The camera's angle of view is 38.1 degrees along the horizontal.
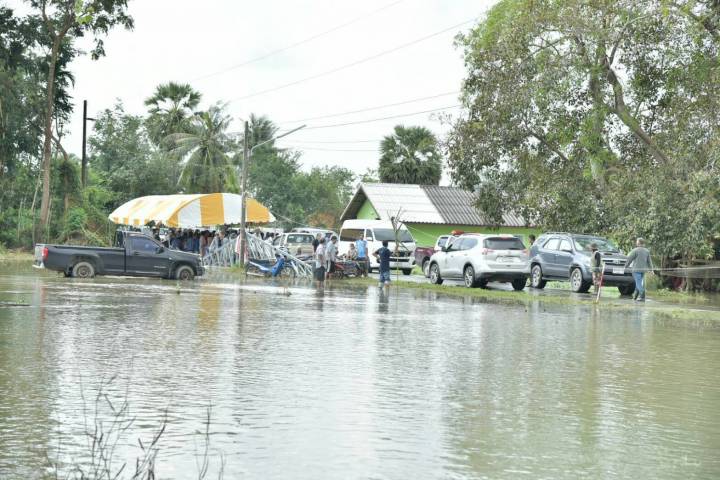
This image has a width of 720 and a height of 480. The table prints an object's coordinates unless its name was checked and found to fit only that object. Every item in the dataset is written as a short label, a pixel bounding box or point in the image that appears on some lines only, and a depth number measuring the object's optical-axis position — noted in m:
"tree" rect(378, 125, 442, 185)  78.38
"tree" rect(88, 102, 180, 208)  70.00
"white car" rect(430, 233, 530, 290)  33.28
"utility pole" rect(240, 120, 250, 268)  43.75
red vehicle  42.42
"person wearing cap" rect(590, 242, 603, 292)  29.94
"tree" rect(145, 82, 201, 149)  81.56
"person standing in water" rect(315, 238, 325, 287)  34.25
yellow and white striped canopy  46.75
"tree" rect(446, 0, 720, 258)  35.72
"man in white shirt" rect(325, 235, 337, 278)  37.00
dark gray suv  33.09
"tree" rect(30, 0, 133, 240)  52.03
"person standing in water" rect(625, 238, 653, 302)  29.12
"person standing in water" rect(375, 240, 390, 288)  33.88
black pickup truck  33.25
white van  45.38
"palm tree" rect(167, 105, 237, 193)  74.94
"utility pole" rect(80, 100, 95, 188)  57.69
